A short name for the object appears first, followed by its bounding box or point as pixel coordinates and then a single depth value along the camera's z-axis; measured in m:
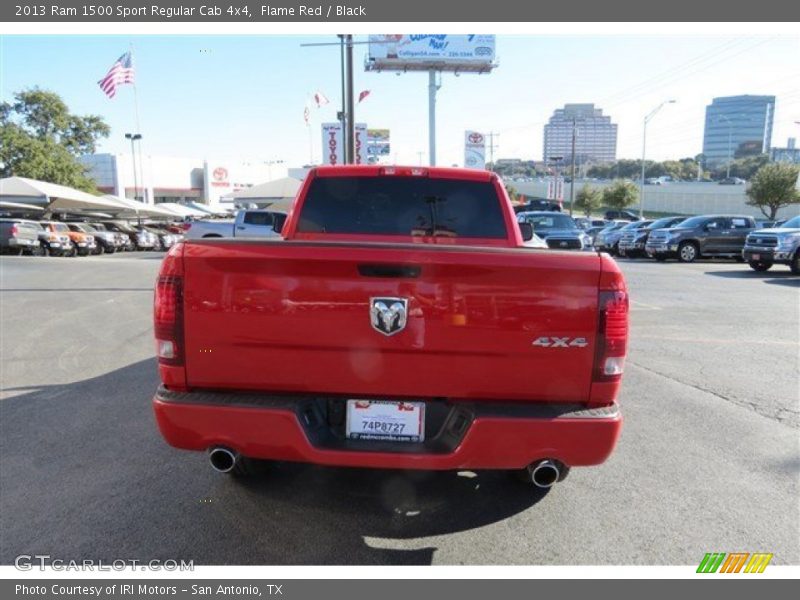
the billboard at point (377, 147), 66.56
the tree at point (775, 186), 38.75
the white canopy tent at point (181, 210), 54.44
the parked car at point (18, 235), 25.19
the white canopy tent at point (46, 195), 31.59
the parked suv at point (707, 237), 22.10
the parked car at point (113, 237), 30.78
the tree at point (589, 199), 71.44
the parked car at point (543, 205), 34.12
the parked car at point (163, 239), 36.66
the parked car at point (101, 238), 29.55
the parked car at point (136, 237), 34.72
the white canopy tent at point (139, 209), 43.09
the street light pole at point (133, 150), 56.10
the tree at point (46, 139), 48.78
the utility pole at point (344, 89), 19.85
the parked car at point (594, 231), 33.63
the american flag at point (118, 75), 32.78
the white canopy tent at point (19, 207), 34.07
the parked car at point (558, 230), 17.36
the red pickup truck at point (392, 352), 2.71
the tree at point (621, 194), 64.12
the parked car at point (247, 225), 21.47
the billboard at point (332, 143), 23.13
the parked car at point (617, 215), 53.34
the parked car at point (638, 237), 25.42
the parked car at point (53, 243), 26.05
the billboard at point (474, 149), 42.06
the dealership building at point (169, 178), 67.62
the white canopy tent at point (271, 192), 43.19
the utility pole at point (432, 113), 48.00
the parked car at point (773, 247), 16.67
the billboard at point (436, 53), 45.88
